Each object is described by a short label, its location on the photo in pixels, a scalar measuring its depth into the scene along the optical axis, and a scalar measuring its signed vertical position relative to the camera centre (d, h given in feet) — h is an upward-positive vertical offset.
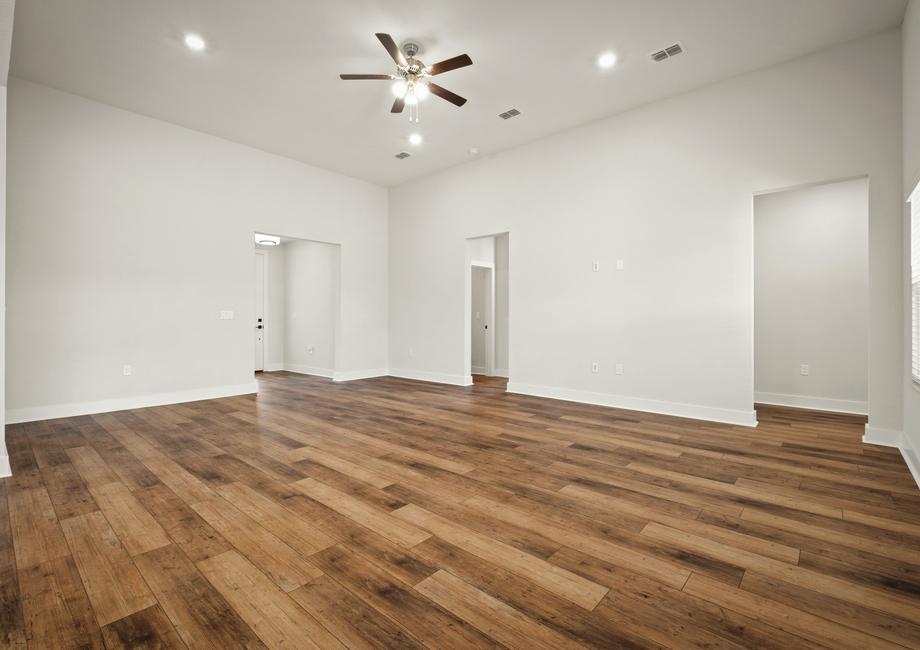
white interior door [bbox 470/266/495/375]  27.27 +0.29
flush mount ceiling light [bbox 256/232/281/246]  26.49 +5.45
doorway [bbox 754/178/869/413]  16.21 +1.18
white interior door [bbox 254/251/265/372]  28.84 +1.07
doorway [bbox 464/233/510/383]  26.81 +1.36
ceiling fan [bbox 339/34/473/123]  11.45 +7.28
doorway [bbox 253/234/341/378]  26.40 +1.39
